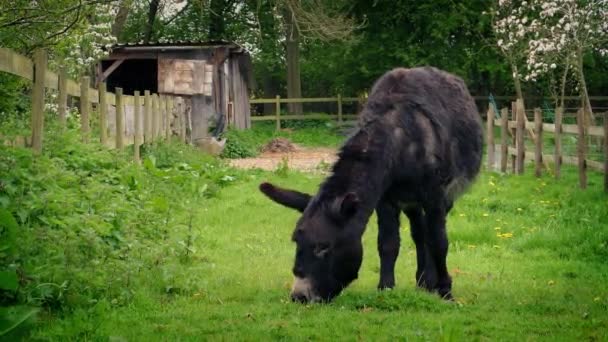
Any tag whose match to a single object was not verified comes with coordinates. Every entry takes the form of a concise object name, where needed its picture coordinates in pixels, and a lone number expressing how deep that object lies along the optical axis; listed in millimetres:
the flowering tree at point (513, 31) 29062
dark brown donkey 5965
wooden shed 25047
